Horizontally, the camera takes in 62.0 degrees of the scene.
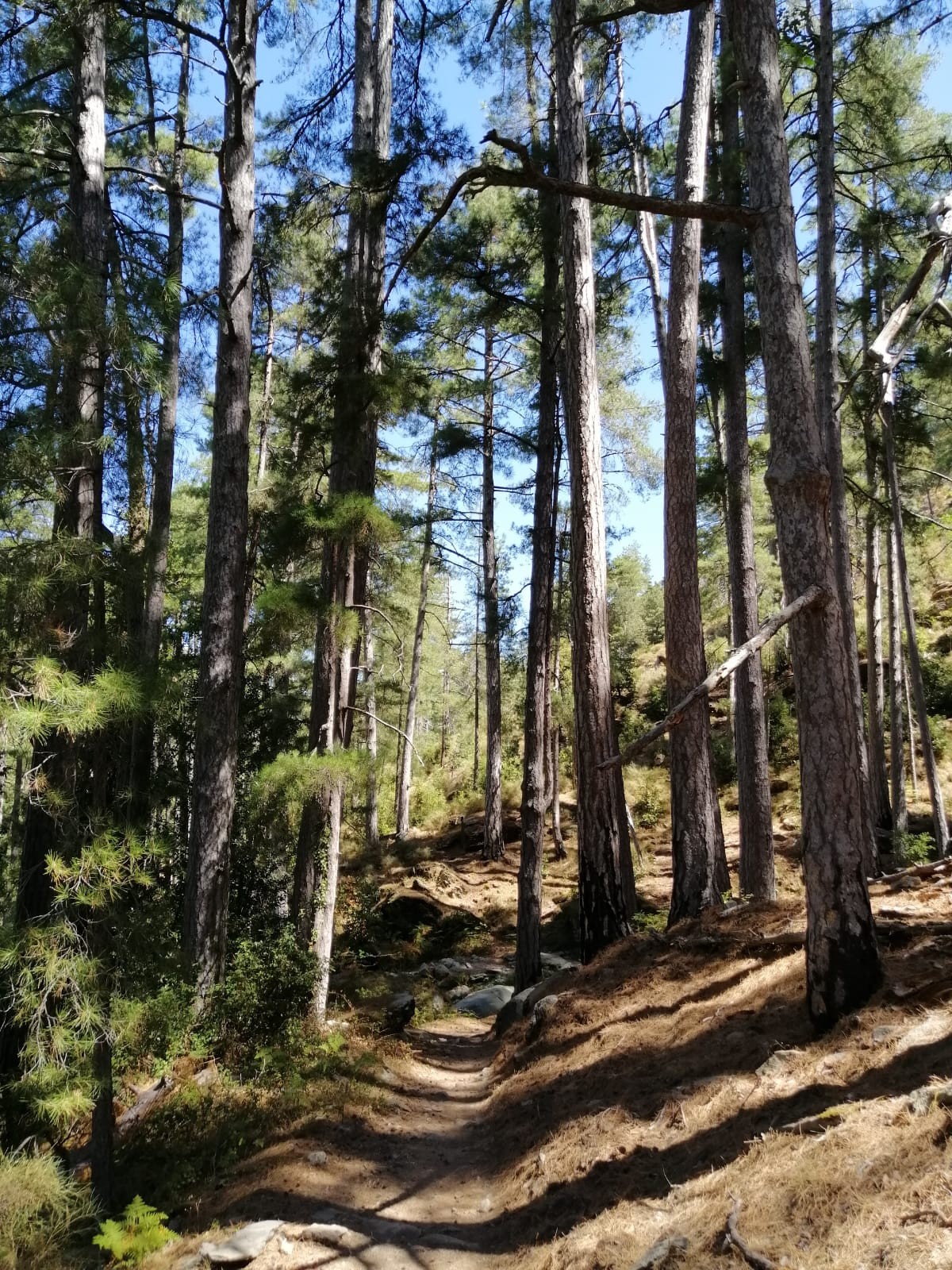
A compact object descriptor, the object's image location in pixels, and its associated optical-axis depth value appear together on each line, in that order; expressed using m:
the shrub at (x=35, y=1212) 3.73
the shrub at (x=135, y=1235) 4.06
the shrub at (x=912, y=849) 12.42
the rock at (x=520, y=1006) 8.70
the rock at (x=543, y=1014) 7.55
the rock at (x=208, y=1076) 6.23
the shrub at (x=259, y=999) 6.79
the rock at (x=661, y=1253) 3.06
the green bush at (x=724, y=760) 20.69
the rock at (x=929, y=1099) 3.12
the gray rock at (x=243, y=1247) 3.90
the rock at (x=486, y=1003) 11.15
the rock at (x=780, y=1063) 4.34
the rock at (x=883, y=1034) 4.01
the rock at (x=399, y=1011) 9.27
